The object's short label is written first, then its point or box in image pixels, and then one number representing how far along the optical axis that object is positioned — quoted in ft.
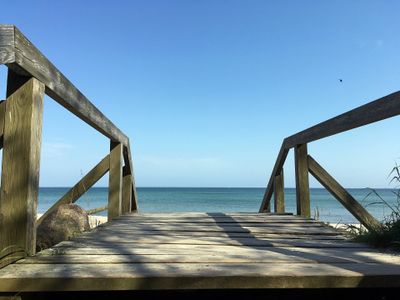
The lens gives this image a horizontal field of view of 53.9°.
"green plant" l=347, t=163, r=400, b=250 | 8.39
